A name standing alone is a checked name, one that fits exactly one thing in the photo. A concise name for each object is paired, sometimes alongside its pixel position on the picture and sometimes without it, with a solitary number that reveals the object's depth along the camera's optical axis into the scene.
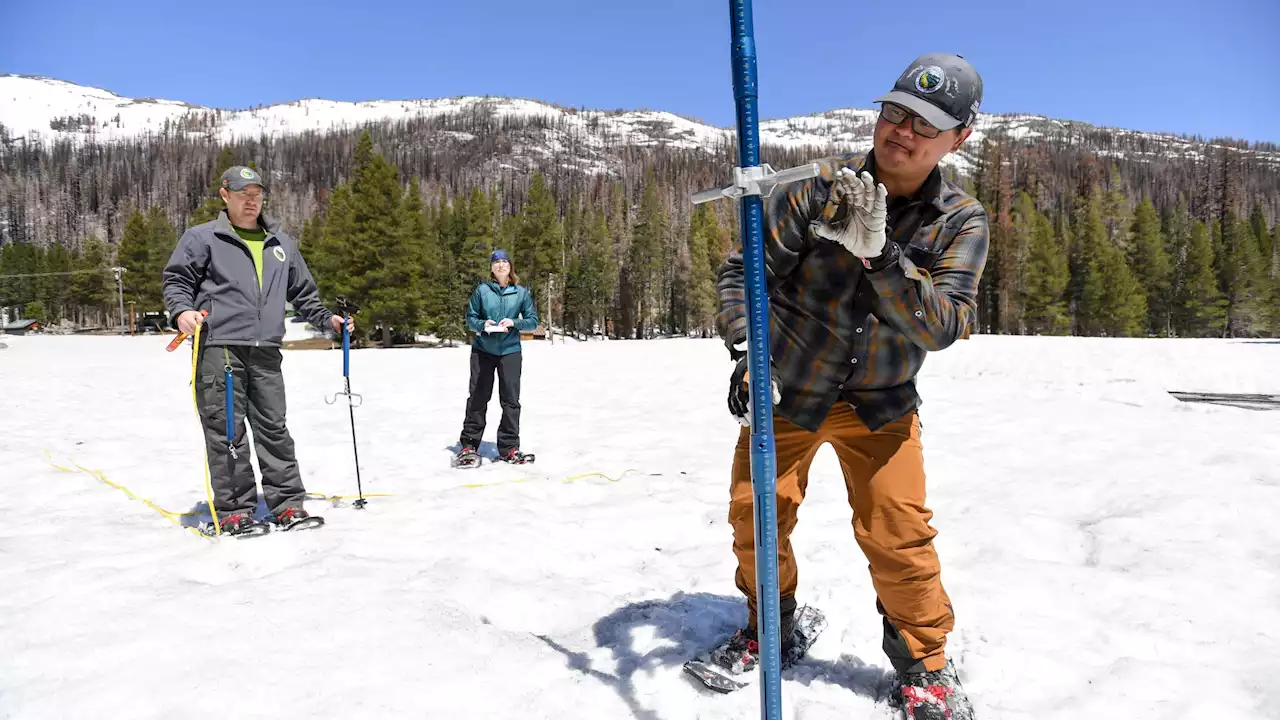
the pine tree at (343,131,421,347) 38.66
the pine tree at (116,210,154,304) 56.69
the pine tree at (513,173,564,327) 58.41
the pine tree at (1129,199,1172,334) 52.16
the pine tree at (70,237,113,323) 66.19
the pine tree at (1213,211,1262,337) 52.25
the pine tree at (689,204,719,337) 62.62
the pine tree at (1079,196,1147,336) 49.12
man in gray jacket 4.75
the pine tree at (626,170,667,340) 69.69
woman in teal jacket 7.78
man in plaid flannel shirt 2.42
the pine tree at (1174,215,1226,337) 51.19
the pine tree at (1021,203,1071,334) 49.38
